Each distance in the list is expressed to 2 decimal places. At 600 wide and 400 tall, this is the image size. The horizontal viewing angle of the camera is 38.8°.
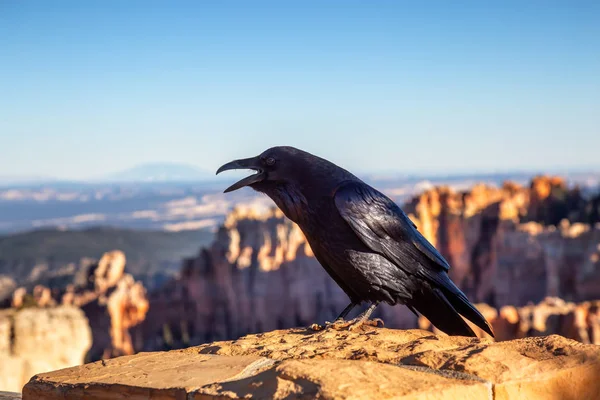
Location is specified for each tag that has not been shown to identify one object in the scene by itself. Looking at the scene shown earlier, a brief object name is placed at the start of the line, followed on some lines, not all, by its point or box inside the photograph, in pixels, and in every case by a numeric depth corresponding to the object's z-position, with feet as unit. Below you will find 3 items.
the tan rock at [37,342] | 88.99
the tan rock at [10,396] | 16.14
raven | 15.34
